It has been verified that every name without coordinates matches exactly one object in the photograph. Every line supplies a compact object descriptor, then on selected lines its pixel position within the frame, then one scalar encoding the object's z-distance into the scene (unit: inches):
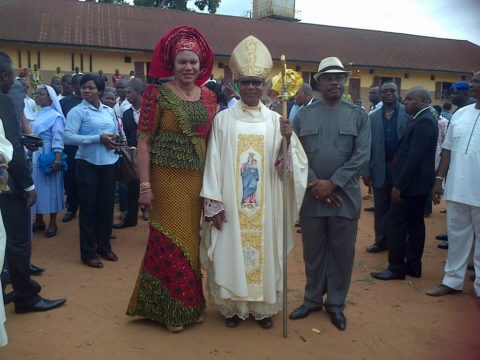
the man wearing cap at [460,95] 263.3
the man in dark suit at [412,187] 190.5
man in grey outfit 149.3
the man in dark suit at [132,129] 256.8
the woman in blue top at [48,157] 243.4
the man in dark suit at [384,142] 227.1
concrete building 784.9
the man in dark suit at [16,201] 135.1
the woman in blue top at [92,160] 201.5
